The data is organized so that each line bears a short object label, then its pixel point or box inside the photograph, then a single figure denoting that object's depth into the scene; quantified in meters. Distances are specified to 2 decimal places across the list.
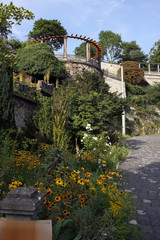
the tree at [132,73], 34.25
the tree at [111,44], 43.47
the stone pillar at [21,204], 1.61
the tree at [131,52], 43.56
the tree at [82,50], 41.81
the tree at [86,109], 8.43
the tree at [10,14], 3.29
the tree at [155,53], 44.06
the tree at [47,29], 35.44
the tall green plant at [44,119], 7.27
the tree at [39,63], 15.33
